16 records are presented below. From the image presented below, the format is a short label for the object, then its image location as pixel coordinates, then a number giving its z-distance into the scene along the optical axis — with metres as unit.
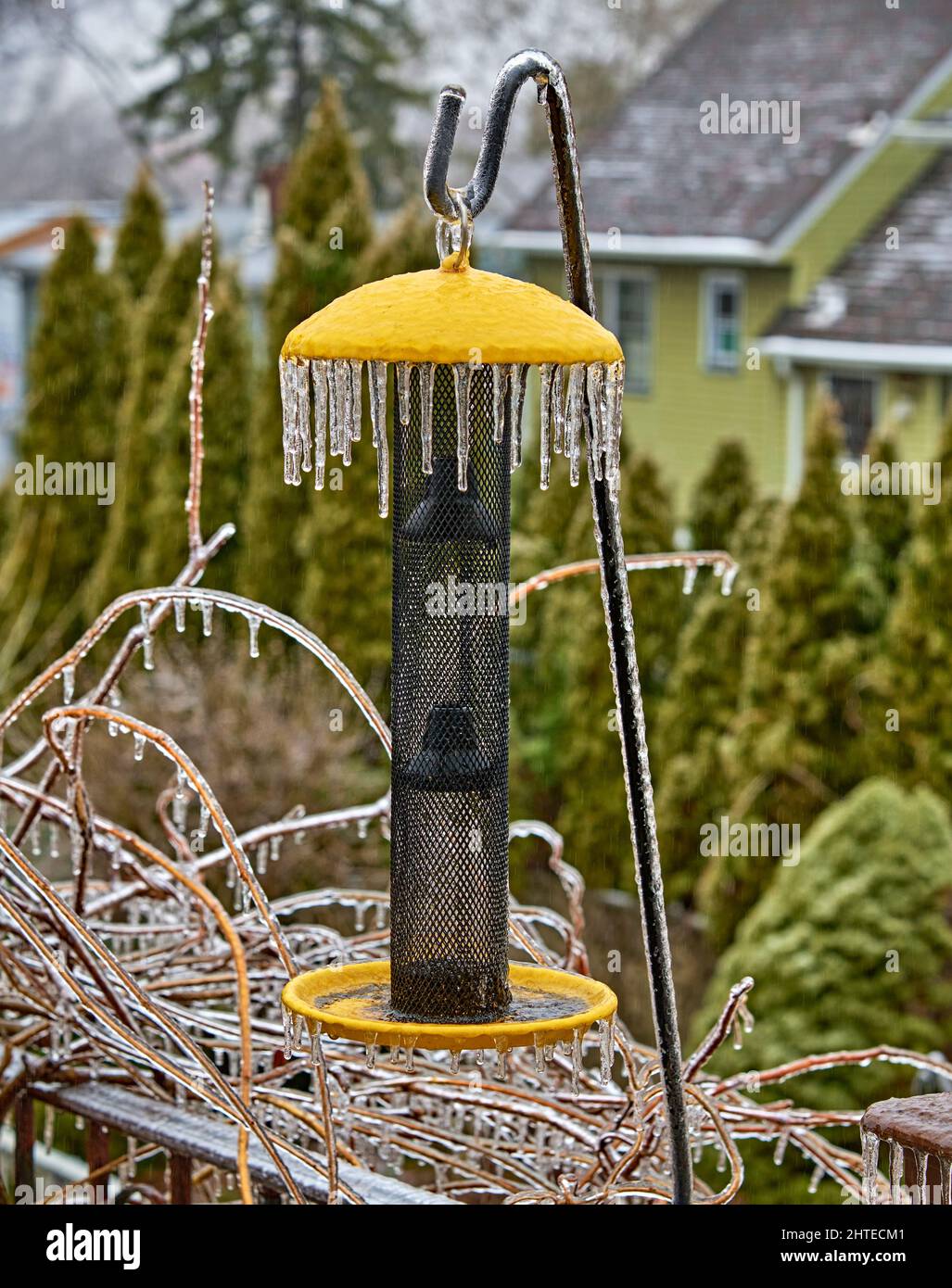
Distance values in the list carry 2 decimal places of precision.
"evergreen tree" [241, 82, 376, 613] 11.63
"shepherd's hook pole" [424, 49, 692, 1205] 2.14
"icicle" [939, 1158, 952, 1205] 2.06
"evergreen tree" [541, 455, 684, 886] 10.67
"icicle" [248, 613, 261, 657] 2.46
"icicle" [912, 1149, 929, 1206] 2.08
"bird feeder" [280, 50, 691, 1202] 2.04
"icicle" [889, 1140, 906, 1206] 2.12
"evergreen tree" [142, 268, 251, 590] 12.02
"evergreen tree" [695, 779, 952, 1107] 7.11
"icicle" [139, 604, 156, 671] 2.54
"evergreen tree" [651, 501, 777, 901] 10.38
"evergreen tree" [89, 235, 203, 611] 12.71
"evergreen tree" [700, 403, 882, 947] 9.83
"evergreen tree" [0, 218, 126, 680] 13.71
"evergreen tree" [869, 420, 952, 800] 9.67
